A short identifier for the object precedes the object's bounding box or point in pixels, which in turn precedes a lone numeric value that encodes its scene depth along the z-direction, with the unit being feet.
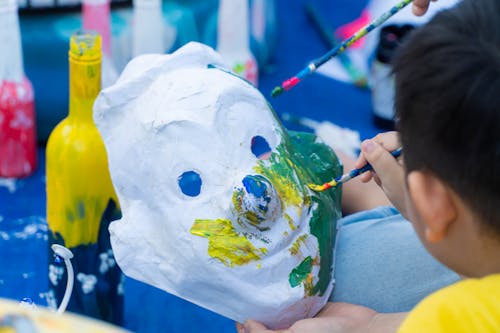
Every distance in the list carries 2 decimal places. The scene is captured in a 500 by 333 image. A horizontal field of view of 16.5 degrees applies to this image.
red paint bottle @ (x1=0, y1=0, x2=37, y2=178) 6.81
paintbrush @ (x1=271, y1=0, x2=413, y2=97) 5.68
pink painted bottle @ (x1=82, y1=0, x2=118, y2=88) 6.98
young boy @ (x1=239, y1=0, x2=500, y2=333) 4.75
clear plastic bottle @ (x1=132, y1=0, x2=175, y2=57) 7.08
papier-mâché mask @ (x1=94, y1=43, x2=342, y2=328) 5.31
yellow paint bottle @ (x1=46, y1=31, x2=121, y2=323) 5.68
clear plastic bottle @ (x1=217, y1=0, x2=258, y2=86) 7.44
